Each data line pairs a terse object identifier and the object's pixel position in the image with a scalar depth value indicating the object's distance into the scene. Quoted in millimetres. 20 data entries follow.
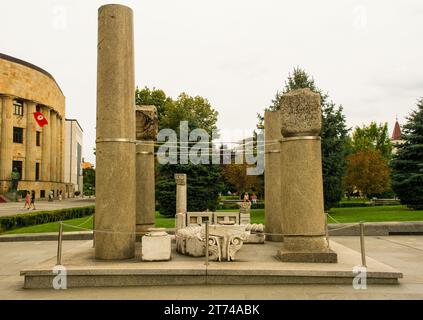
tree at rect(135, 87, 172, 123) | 52169
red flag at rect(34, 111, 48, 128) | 51875
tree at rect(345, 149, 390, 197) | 40625
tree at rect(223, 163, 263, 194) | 42156
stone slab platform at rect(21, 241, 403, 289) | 6711
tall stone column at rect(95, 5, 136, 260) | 7945
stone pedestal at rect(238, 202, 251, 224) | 12875
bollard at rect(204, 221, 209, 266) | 7141
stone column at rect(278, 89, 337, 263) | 7602
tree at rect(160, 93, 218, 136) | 43156
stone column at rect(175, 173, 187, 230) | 16562
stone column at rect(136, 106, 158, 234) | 10430
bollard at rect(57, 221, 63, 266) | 7175
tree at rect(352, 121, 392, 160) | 60403
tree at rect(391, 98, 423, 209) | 24734
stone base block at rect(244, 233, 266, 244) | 10516
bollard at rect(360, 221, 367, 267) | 7016
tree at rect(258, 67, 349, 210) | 25094
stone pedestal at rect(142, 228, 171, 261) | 7652
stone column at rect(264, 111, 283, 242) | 11203
